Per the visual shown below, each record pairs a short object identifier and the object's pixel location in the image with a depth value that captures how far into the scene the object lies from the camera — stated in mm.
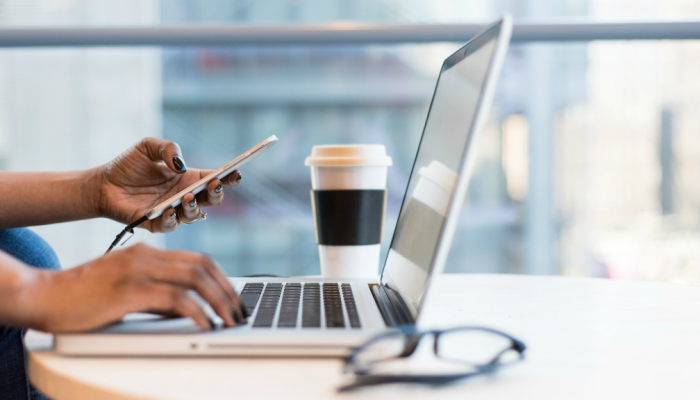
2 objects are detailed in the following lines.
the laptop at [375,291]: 355
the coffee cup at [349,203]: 738
